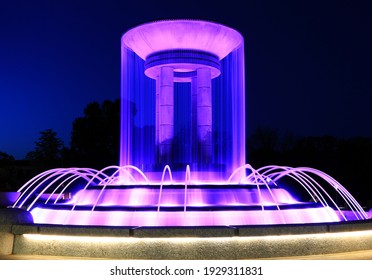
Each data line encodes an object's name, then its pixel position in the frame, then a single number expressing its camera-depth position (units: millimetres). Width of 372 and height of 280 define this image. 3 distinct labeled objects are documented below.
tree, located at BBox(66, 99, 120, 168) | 50812
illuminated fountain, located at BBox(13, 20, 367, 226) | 12641
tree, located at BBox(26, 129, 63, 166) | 53272
